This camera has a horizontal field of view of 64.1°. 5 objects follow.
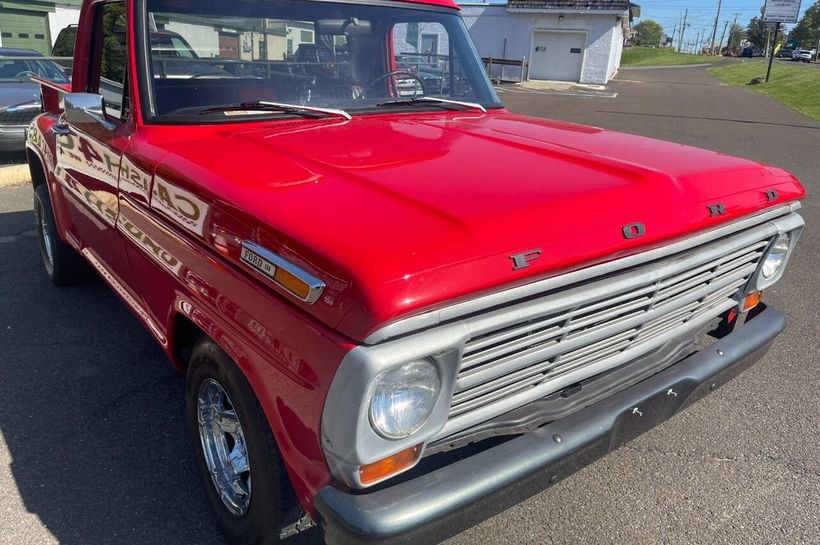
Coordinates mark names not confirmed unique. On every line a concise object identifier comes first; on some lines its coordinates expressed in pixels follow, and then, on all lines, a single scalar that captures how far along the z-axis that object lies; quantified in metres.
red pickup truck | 1.66
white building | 28.27
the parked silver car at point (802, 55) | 66.59
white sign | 30.47
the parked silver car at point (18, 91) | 8.40
